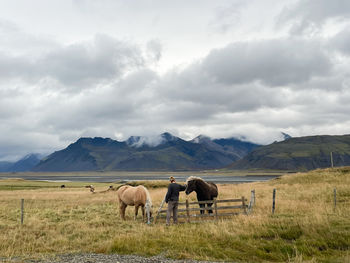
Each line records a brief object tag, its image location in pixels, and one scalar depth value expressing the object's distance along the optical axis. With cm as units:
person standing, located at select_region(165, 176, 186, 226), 1584
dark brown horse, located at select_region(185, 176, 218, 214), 1852
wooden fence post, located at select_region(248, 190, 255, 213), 1806
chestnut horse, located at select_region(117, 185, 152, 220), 1808
